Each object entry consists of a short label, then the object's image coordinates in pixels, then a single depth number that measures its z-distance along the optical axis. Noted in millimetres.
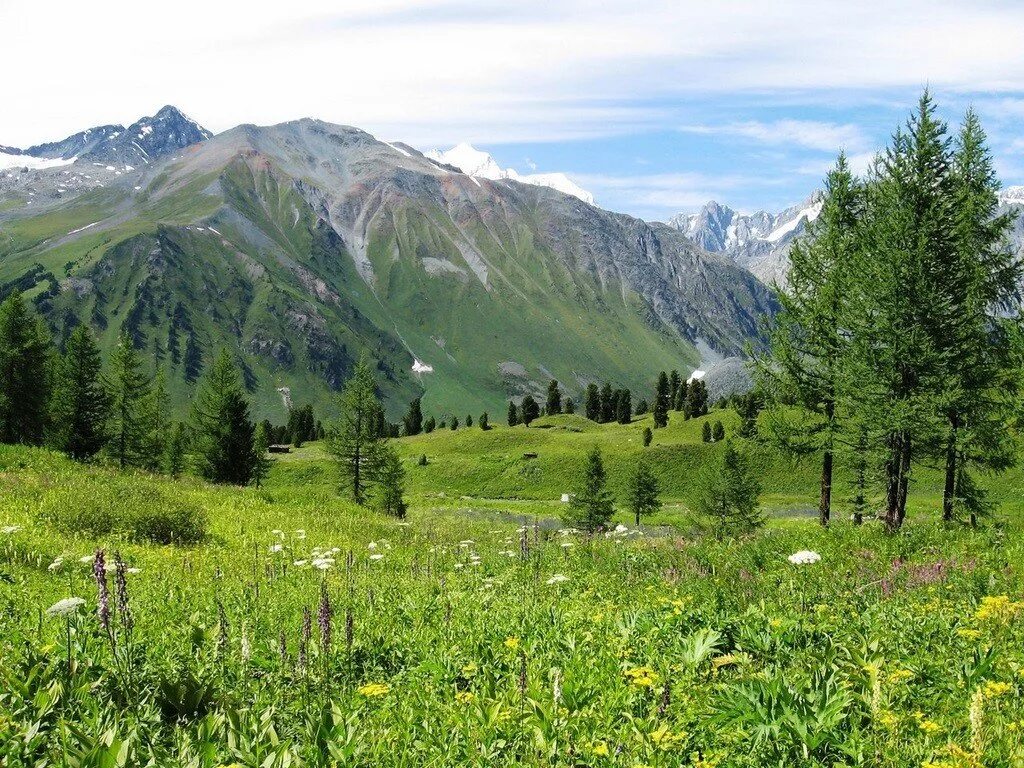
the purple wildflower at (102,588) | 4906
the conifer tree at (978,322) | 21000
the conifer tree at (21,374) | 55000
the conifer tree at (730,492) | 46034
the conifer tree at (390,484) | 48000
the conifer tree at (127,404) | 63250
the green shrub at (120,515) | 15828
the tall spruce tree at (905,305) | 20344
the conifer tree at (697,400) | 114750
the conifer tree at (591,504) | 52062
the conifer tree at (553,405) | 149000
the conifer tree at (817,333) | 24438
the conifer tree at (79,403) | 58312
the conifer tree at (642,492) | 65062
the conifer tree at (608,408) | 149125
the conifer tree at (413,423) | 164125
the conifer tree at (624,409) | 137625
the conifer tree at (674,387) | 143800
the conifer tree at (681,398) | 135000
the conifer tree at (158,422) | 72500
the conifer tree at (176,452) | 72312
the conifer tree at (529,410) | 140750
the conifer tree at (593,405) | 149375
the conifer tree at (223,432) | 55500
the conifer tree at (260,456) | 66912
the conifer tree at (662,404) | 114750
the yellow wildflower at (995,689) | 5086
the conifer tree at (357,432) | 57875
